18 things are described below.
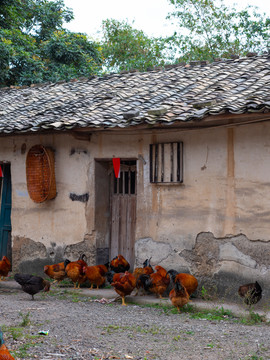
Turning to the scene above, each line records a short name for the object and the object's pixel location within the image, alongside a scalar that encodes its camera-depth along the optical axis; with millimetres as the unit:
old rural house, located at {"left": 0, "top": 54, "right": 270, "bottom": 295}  7656
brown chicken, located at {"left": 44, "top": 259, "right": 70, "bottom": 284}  9125
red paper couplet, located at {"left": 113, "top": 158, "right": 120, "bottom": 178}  8984
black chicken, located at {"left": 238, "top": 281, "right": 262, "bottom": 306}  7074
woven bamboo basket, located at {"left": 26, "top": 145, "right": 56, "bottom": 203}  9656
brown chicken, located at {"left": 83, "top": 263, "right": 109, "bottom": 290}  8758
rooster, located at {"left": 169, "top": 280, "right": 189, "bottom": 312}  7152
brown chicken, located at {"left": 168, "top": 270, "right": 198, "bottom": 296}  7609
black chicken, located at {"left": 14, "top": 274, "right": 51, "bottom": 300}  8227
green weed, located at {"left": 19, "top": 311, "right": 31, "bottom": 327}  6086
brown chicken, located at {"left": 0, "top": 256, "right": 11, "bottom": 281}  9734
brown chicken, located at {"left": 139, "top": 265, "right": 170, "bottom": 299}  8016
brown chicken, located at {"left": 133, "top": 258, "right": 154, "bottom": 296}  8172
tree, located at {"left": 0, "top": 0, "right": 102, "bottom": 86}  17047
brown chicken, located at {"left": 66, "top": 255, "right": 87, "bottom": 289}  8812
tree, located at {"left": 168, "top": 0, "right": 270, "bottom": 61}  20312
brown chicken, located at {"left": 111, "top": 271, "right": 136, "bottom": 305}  7766
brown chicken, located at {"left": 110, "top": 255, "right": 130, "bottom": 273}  8852
